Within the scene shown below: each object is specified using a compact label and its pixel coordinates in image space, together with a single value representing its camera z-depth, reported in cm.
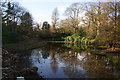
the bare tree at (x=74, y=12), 1864
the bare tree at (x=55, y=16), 2451
